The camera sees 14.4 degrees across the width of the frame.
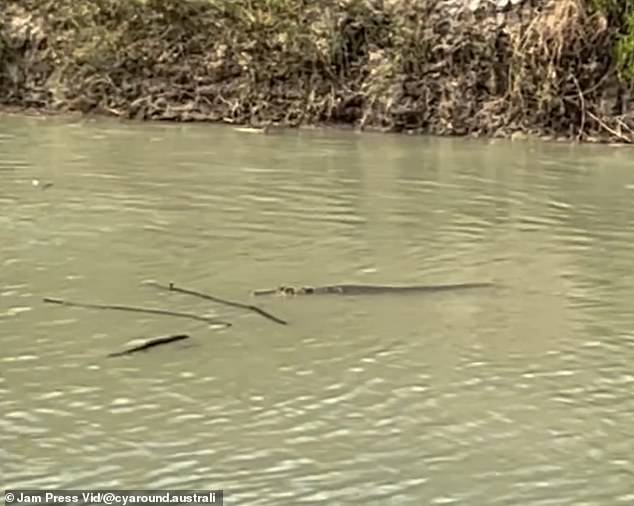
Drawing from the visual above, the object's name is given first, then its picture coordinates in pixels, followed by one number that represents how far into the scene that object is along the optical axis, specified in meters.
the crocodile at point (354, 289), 9.91
